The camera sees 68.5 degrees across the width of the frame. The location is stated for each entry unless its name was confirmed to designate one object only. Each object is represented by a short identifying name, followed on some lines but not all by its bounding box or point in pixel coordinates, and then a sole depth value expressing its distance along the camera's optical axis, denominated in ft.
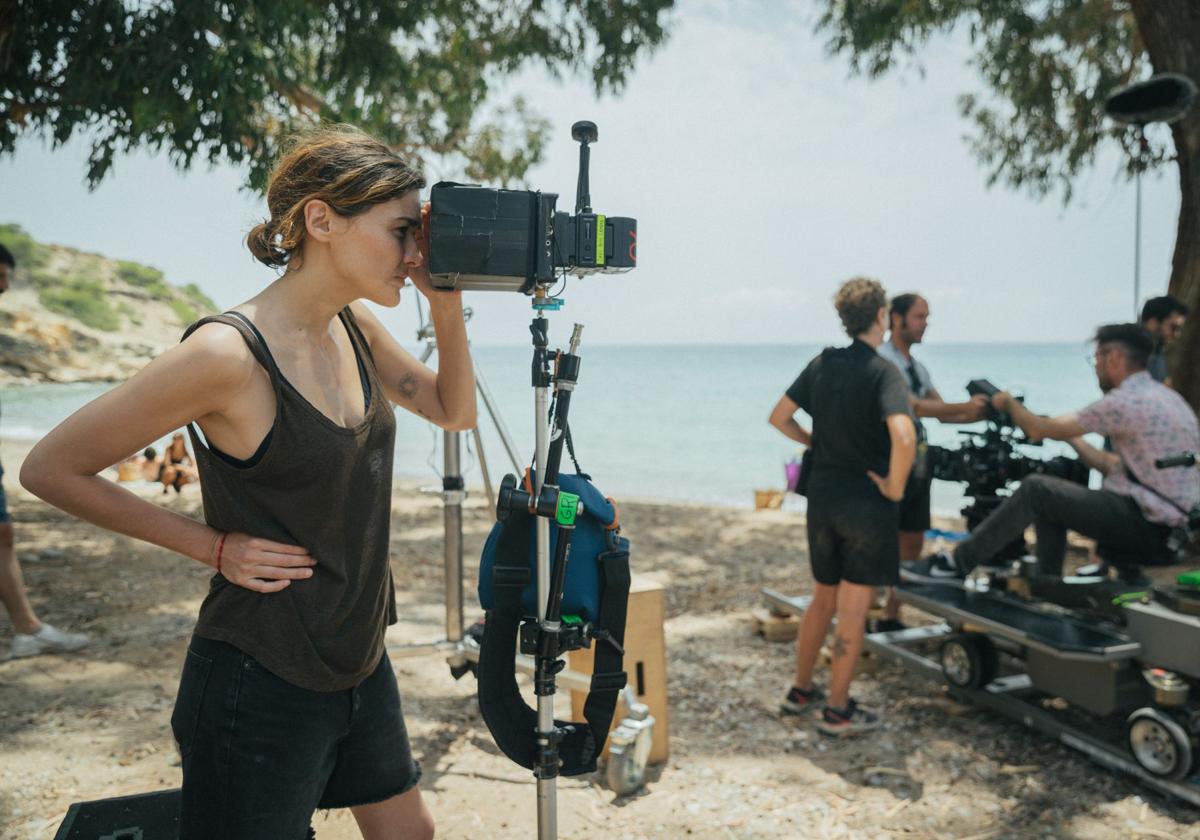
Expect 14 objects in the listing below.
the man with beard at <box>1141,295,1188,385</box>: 18.99
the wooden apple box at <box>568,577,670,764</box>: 10.87
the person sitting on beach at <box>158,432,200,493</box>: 29.30
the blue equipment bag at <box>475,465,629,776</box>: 6.44
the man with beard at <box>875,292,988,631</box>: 15.58
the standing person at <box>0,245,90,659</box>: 13.44
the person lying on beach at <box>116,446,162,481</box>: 30.91
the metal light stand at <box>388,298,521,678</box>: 11.44
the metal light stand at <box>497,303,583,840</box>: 5.82
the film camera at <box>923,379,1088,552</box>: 14.02
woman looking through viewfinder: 4.46
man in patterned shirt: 12.30
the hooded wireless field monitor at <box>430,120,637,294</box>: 5.24
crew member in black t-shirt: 11.91
